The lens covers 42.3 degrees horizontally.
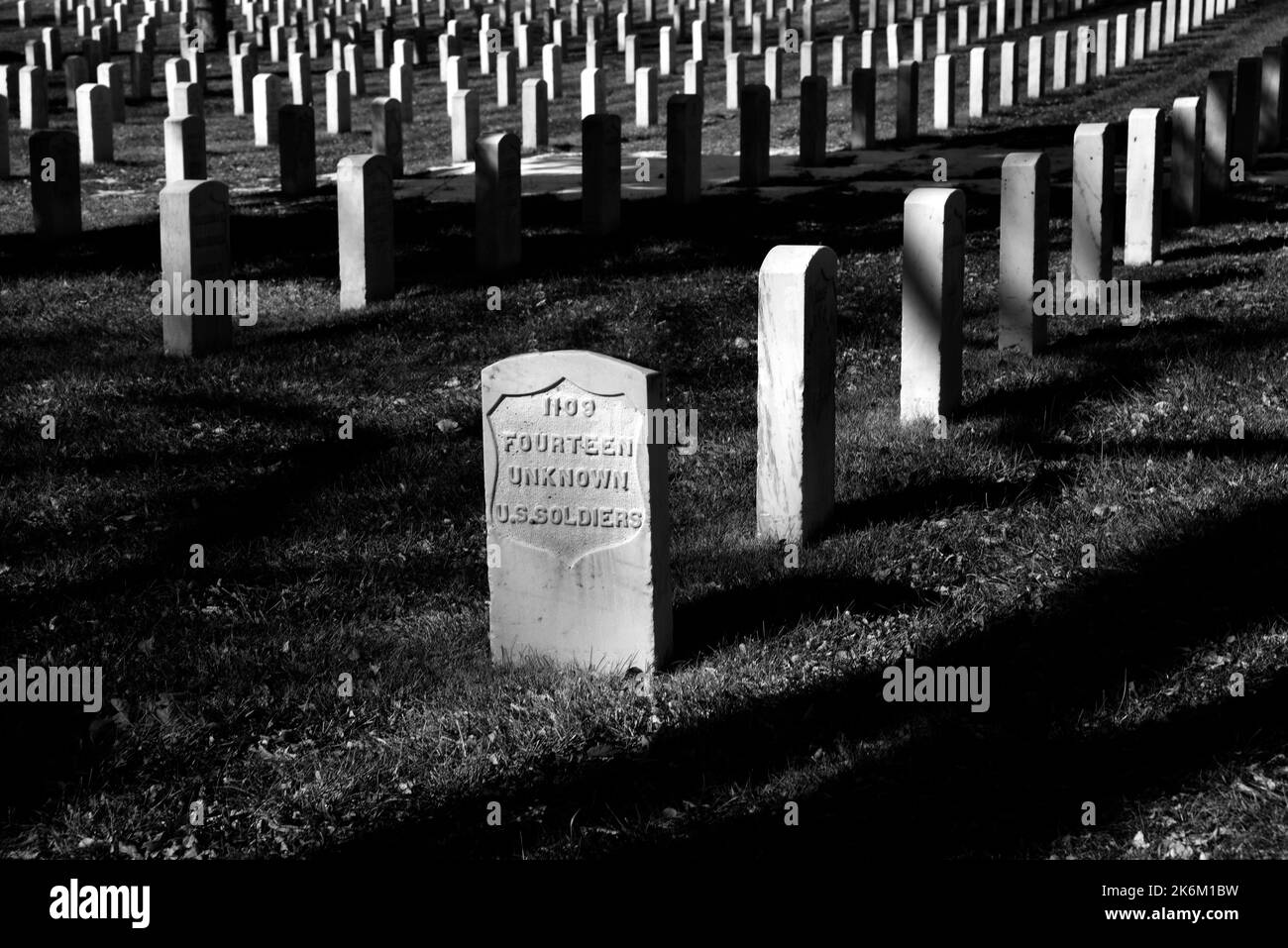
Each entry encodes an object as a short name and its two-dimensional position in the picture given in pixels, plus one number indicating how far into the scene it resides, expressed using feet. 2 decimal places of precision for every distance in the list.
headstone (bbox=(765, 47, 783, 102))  81.15
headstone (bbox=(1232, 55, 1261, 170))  51.62
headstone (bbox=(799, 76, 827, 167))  56.85
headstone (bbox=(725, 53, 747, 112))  79.05
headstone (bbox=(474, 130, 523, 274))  39.83
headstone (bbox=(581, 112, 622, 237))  44.57
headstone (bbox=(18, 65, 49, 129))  70.38
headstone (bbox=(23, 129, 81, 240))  42.63
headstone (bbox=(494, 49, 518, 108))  81.41
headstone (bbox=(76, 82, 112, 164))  60.44
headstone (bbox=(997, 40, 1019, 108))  75.82
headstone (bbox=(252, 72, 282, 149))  69.05
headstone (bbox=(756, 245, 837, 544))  21.13
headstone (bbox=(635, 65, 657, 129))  73.46
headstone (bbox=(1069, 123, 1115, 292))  34.27
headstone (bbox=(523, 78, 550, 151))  65.77
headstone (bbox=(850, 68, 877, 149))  61.46
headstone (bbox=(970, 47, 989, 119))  71.92
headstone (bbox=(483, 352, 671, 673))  17.61
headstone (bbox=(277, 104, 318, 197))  51.57
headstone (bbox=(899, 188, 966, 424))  26.35
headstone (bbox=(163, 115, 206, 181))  50.16
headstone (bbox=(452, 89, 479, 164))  62.44
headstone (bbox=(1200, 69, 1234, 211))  45.88
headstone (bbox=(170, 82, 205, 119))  69.46
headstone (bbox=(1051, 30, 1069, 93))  81.41
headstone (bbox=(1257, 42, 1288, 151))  55.42
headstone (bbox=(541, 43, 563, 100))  85.25
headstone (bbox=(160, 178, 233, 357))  32.73
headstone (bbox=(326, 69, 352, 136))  72.54
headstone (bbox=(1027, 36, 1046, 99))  78.12
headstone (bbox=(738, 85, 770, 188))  52.26
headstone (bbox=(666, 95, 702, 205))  48.39
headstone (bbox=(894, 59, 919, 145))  63.78
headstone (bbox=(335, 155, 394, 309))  36.76
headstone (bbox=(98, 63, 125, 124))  77.30
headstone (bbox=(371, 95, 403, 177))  59.16
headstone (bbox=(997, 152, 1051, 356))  30.22
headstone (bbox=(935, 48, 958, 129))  68.03
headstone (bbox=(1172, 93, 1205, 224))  42.01
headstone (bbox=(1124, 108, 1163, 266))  37.91
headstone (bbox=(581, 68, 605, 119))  74.95
